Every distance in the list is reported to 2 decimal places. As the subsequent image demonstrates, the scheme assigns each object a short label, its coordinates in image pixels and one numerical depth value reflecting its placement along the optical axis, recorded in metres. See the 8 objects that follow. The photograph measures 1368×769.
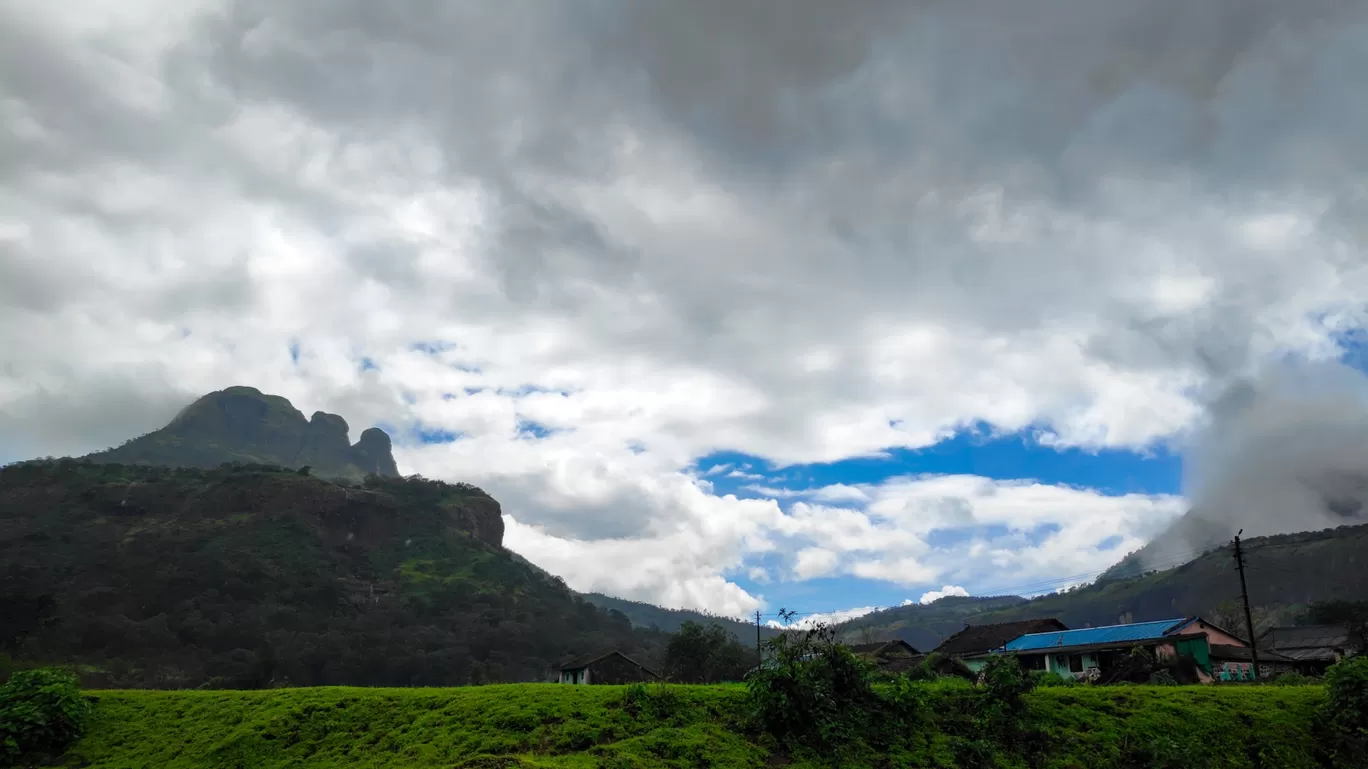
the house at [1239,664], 46.50
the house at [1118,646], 47.03
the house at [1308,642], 73.06
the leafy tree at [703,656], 82.62
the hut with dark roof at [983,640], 63.38
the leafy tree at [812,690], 20.53
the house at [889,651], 64.47
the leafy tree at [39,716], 21.67
